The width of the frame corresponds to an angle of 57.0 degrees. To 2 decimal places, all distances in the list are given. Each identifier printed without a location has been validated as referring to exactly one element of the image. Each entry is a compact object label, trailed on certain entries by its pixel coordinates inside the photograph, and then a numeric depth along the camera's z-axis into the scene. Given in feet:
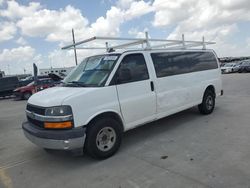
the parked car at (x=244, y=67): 97.55
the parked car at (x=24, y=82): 66.11
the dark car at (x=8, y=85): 62.20
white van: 12.68
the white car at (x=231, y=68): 102.84
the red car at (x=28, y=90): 55.98
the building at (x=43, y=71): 162.72
